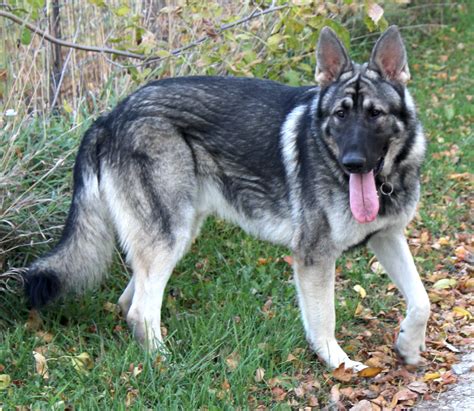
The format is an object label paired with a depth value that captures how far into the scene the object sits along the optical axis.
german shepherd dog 3.92
